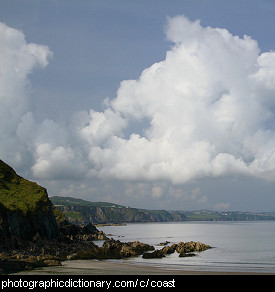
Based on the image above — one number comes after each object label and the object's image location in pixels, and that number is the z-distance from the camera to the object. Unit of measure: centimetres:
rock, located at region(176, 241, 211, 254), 10181
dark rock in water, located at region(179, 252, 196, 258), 8972
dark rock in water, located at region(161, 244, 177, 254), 9629
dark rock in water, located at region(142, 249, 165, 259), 8699
